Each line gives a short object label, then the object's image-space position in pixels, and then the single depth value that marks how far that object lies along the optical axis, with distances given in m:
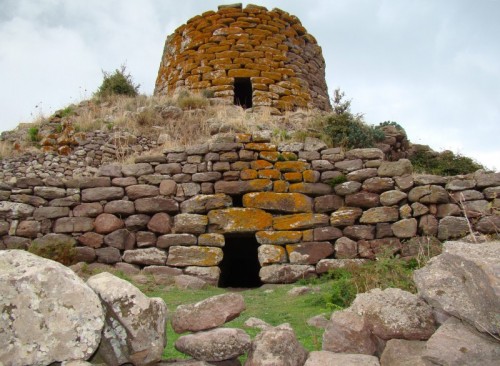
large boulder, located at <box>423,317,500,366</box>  2.68
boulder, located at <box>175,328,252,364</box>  3.04
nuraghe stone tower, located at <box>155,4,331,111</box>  11.76
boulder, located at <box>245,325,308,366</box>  2.95
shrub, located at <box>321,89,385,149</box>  8.62
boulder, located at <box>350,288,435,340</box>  3.21
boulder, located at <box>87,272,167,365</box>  2.86
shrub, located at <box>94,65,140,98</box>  13.09
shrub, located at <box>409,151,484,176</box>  9.84
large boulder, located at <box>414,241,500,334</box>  2.69
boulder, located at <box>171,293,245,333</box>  3.33
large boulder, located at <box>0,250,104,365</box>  2.61
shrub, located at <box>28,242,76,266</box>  6.93
